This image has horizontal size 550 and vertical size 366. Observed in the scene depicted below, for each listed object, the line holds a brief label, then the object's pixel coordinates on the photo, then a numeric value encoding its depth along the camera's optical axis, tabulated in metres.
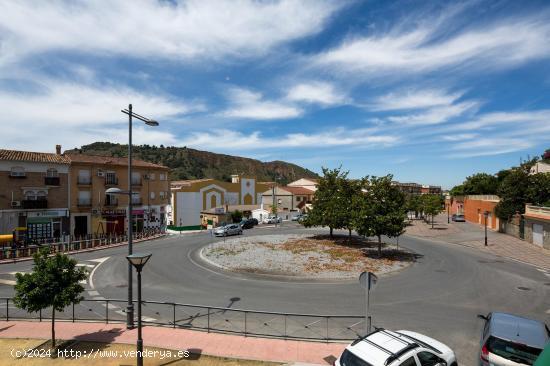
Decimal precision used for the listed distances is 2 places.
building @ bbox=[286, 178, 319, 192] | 96.39
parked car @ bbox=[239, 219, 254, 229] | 49.33
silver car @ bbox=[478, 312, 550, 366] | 8.05
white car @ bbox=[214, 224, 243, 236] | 39.88
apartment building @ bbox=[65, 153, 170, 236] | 39.59
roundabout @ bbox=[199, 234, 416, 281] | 21.05
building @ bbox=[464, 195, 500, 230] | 47.02
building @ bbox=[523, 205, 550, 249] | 31.06
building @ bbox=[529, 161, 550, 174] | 51.76
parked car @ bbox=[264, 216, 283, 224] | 55.47
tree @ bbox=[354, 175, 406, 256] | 25.14
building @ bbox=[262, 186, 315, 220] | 77.68
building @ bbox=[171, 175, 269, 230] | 62.56
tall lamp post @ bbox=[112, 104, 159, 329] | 12.34
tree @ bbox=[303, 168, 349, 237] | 31.44
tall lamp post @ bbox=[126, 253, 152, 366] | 9.51
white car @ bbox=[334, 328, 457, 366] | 7.72
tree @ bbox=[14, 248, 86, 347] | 10.88
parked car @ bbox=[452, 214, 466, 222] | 60.59
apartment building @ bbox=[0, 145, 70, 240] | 33.84
